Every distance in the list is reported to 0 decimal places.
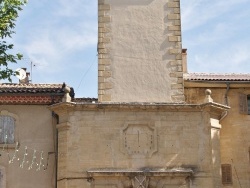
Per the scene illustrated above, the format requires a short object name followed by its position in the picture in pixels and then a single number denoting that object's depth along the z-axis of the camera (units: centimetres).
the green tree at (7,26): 1686
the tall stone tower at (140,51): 2214
